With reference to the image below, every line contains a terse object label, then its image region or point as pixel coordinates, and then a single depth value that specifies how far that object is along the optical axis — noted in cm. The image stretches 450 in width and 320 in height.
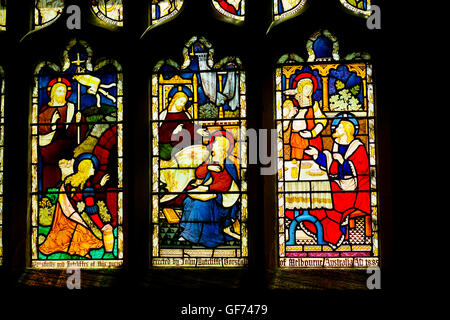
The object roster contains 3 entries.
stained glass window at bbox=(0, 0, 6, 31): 406
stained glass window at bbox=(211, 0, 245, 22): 388
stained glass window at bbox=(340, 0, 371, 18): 374
